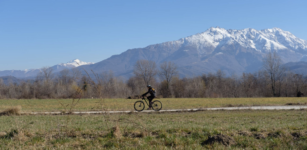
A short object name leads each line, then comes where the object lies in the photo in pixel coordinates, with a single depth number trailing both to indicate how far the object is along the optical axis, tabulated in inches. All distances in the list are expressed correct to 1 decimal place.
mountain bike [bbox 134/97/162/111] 989.8
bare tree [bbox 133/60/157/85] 4193.7
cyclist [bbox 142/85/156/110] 925.2
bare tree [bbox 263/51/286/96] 3474.4
